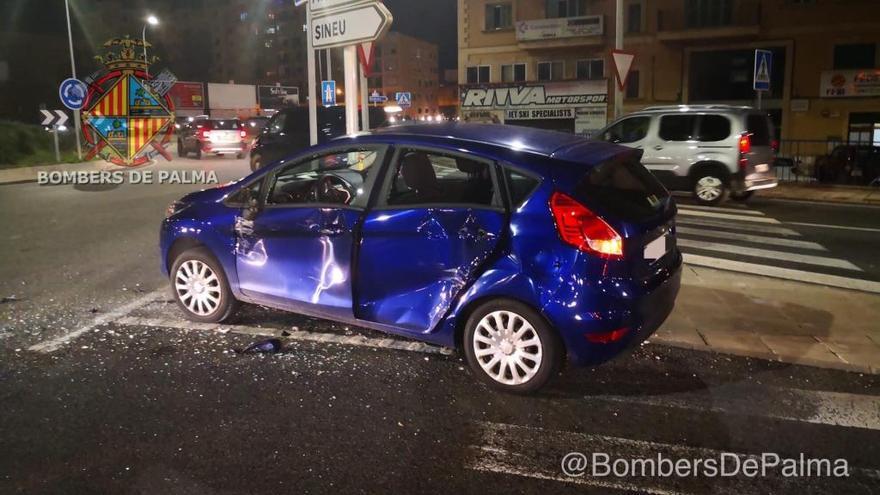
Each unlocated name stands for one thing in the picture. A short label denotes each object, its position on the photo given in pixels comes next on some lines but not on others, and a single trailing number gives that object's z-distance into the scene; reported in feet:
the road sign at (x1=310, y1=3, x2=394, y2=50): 22.95
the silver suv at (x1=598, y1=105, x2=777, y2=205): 39.47
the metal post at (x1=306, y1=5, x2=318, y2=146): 33.58
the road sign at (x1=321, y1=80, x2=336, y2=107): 65.87
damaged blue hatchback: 12.87
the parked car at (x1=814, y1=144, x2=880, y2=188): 54.08
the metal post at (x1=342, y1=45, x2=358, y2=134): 25.79
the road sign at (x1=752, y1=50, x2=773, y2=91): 45.73
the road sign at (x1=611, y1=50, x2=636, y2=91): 43.98
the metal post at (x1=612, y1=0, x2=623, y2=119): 50.64
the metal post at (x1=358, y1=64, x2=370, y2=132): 27.17
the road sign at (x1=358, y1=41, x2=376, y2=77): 27.02
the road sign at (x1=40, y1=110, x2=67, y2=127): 74.33
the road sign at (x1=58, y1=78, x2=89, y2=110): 66.08
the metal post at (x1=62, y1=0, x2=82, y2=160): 80.67
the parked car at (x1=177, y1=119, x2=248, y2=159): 82.17
